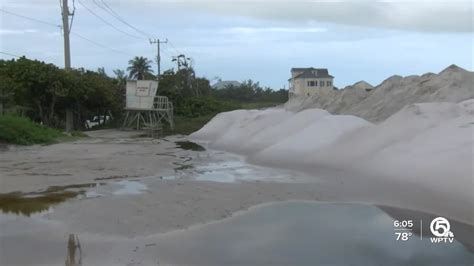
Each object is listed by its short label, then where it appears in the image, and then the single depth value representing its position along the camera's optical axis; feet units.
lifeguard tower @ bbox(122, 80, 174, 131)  126.11
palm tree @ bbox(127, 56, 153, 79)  193.98
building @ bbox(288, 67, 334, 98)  228.02
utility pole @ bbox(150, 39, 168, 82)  186.23
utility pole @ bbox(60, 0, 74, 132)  116.78
